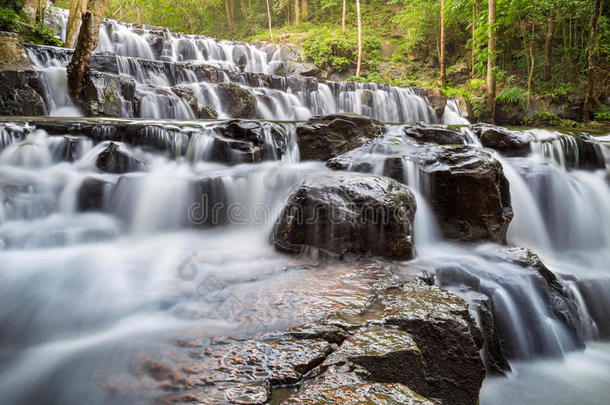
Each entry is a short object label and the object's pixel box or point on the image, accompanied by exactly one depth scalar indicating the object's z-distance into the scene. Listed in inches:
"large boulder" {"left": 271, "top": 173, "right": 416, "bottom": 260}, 127.8
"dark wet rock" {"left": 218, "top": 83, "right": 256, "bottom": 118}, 333.1
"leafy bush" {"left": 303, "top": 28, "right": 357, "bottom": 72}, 684.1
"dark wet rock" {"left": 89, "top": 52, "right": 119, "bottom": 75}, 323.3
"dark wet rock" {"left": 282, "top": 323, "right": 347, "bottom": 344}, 72.8
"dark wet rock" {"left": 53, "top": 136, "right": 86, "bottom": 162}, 173.2
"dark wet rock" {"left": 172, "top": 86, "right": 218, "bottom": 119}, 300.1
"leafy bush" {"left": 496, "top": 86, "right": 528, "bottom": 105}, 418.6
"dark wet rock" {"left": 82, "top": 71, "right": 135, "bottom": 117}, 253.8
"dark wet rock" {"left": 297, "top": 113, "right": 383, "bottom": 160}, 223.9
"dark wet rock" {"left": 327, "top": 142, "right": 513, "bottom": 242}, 159.0
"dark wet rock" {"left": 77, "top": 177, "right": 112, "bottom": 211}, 159.8
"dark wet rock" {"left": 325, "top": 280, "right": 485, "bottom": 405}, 74.3
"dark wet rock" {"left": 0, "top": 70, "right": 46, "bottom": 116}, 223.8
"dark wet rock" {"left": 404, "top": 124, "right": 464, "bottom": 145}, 243.6
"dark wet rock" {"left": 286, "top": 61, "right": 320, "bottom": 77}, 660.1
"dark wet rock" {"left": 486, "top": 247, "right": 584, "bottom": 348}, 113.9
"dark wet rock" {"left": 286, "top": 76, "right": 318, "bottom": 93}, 409.4
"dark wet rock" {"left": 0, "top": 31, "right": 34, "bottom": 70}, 254.8
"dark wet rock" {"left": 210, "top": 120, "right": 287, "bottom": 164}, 203.8
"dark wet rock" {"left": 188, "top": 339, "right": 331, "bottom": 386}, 61.2
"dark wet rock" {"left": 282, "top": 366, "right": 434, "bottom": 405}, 50.0
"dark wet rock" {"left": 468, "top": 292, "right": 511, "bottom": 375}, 97.2
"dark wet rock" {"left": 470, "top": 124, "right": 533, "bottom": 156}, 242.2
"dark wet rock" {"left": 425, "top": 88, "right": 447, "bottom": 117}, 443.0
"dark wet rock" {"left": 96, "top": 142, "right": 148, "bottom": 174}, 175.6
